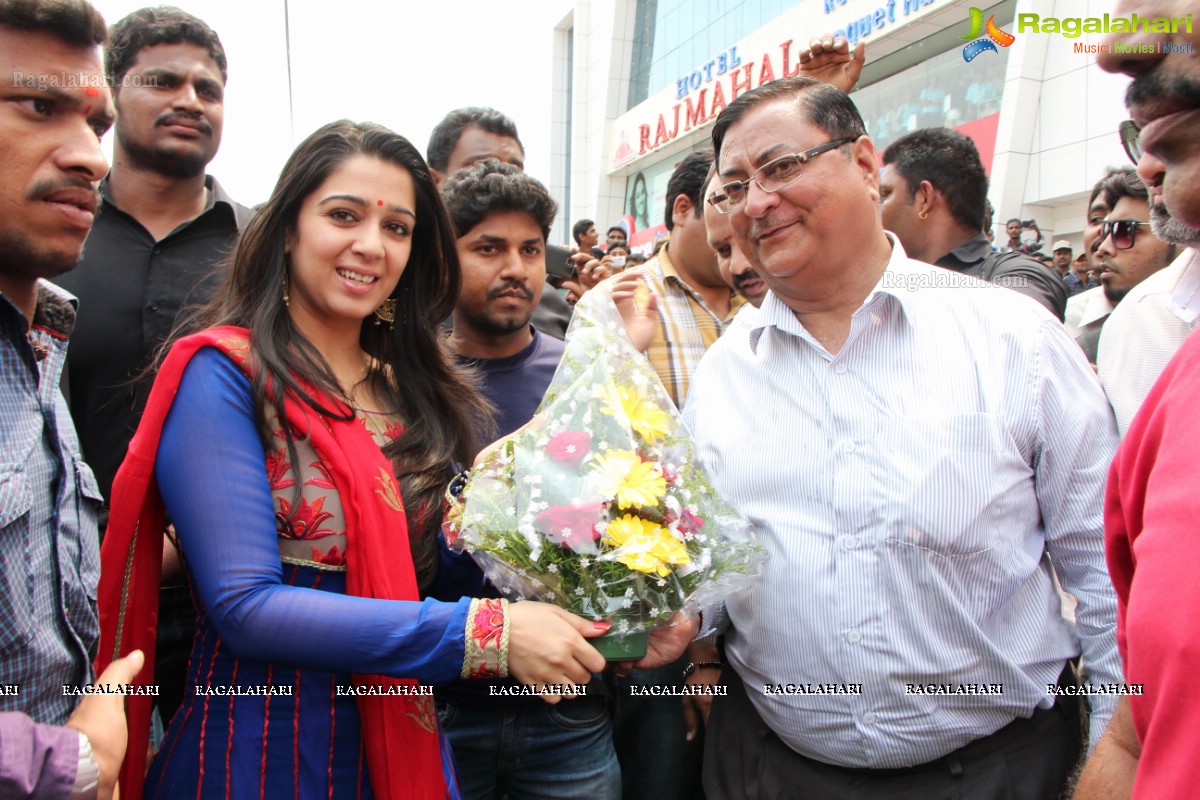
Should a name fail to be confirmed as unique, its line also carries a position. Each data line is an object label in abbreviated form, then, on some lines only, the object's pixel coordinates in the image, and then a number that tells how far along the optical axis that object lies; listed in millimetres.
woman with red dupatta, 1539
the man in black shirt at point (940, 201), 3709
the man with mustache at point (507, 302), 2145
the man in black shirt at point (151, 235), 2441
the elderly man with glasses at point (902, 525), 1727
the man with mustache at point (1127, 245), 3807
